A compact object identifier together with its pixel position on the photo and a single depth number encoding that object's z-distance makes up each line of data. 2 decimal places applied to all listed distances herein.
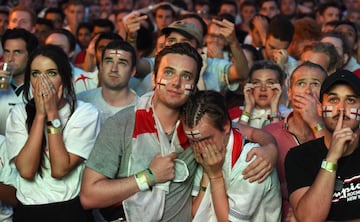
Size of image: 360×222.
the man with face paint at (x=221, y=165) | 5.75
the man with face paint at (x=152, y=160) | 5.75
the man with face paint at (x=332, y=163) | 5.34
